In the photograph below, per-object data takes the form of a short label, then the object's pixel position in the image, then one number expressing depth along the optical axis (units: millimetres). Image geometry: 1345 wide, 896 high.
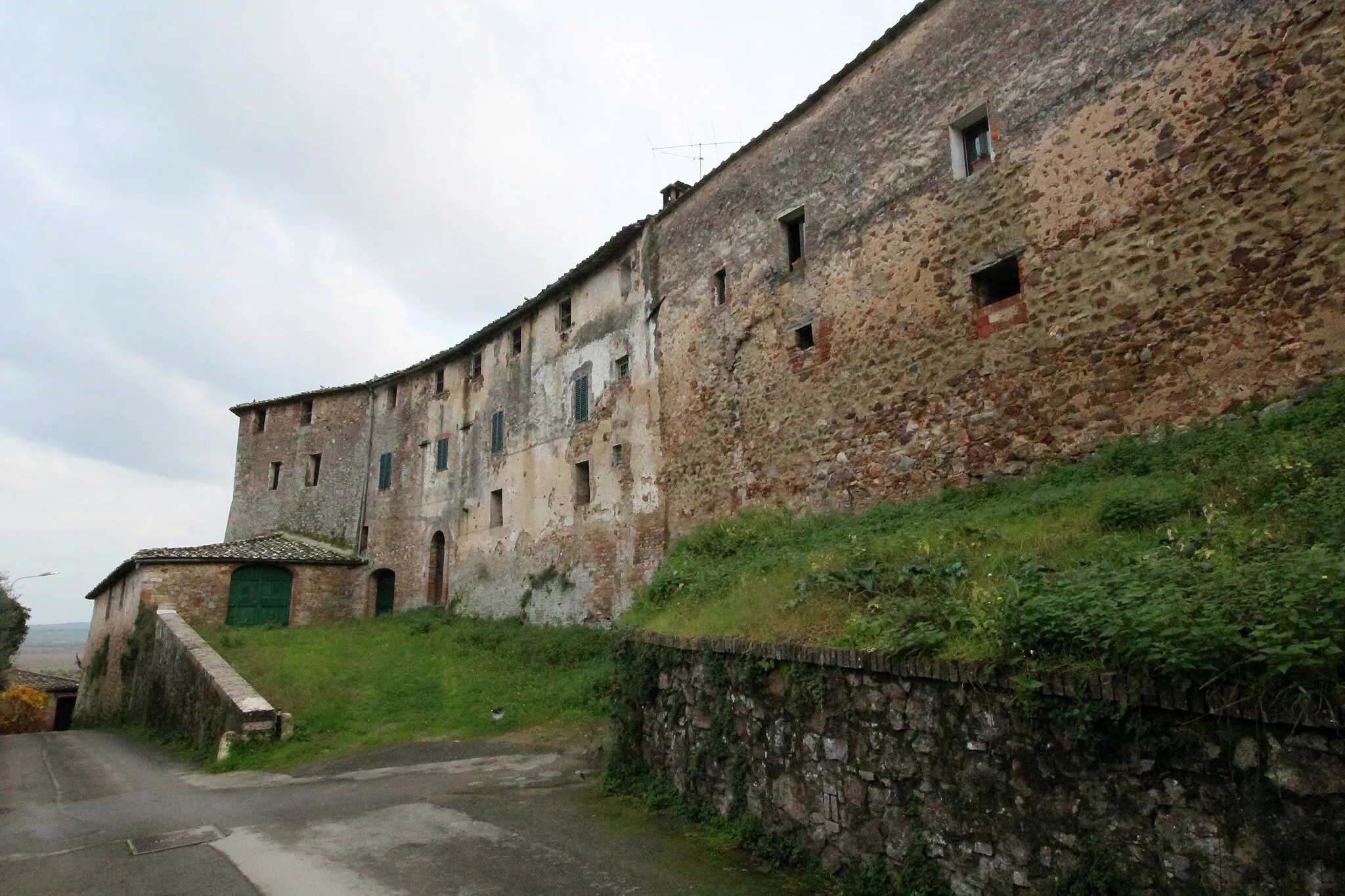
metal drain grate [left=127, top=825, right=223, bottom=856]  6371
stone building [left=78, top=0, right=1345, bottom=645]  7723
